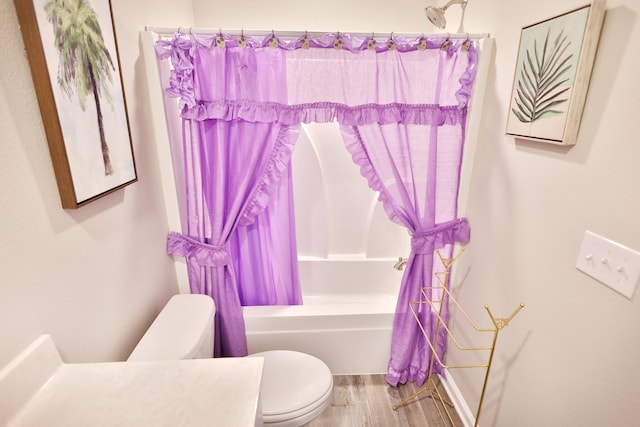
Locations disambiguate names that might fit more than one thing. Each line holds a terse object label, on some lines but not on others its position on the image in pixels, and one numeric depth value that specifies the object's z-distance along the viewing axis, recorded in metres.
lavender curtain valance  1.41
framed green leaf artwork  0.93
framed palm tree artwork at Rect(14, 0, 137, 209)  0.81
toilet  1.22
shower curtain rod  1.36
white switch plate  0.83
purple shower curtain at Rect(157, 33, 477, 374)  1.42
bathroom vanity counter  0.73
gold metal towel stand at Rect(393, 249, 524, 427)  1.72
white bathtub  1.84
